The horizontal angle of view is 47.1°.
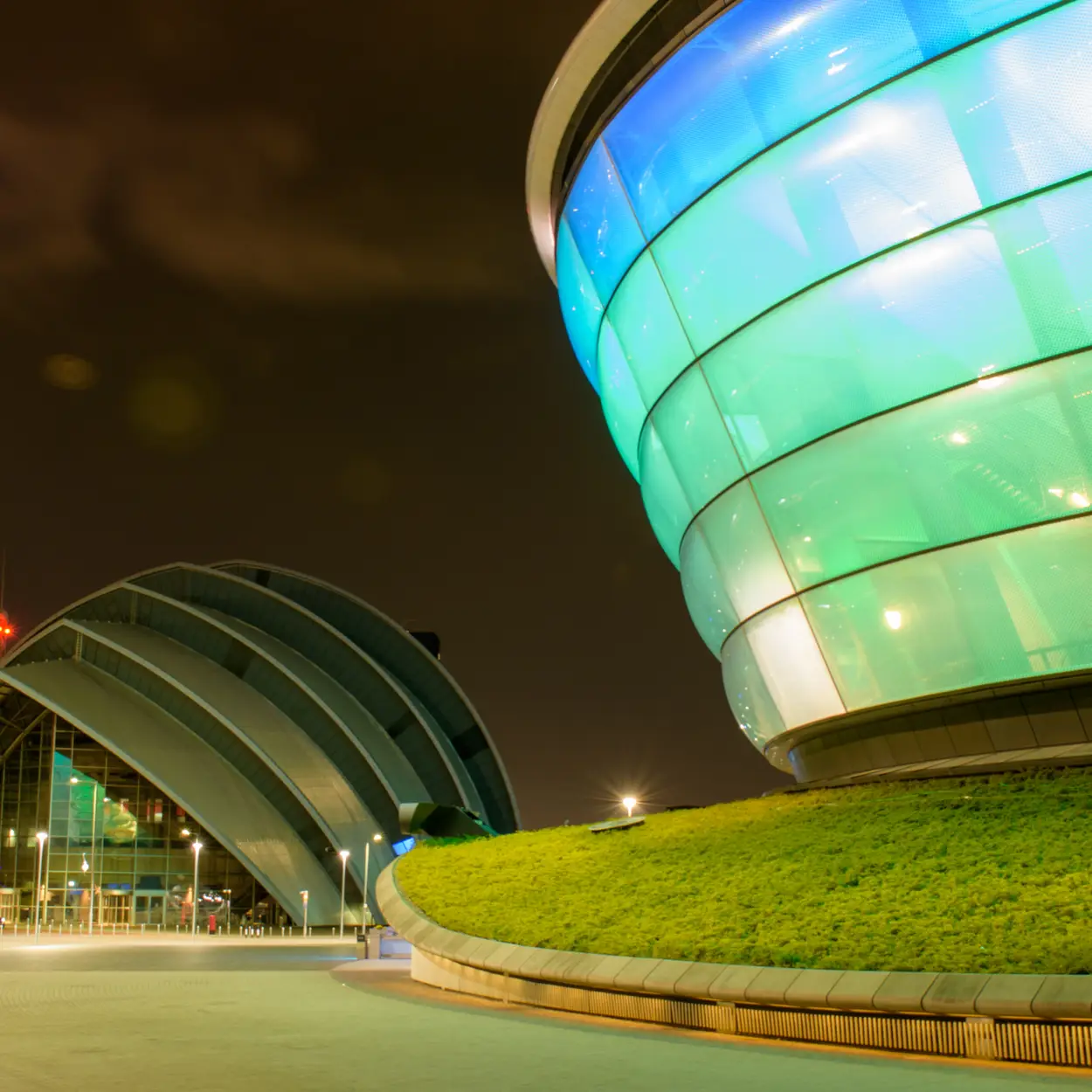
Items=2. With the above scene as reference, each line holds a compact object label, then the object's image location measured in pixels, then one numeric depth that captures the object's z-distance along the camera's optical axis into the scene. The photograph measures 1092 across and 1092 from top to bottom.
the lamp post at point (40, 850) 51.09
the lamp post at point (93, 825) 59.50
